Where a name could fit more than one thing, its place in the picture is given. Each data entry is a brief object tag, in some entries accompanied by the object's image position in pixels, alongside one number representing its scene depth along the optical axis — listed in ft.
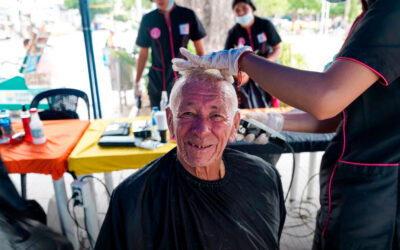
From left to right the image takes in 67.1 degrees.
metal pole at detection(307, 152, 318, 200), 9.79
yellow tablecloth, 6.70
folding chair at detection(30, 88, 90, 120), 9.78
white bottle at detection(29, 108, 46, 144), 7.07
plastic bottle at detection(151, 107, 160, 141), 7.52
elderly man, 3.92
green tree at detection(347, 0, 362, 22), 41.76
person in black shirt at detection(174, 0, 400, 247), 3.05
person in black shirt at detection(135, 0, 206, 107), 11.85
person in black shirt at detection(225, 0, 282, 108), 11.91
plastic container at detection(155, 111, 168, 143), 7.32
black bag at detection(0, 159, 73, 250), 2.64
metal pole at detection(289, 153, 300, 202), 9.78
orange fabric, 6.53
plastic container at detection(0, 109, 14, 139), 7.45
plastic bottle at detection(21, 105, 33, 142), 7.20
